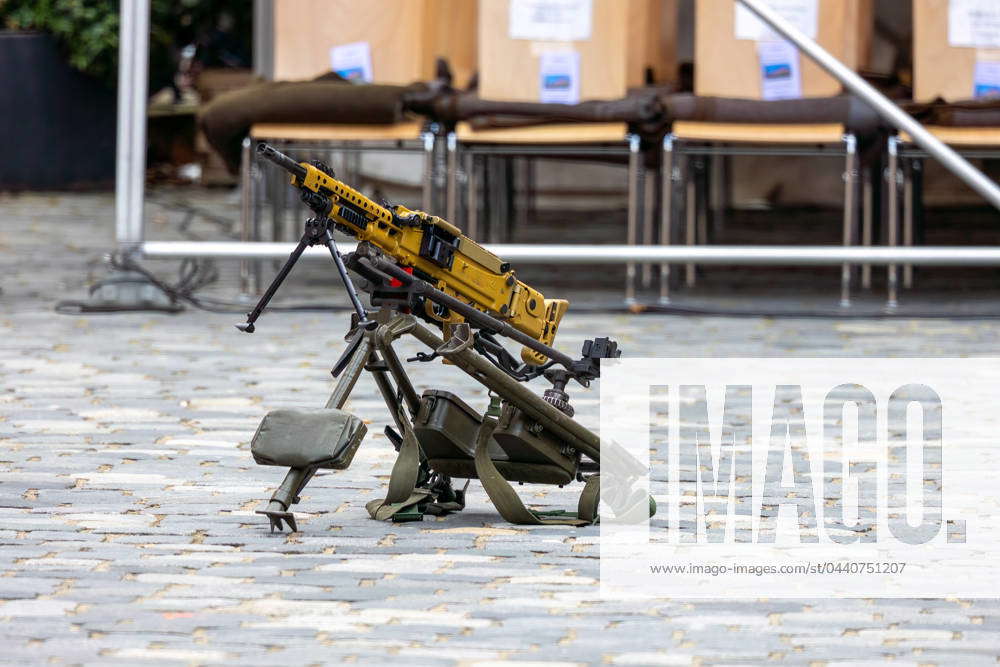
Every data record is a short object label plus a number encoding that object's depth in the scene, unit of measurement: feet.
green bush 87.76
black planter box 87.10
